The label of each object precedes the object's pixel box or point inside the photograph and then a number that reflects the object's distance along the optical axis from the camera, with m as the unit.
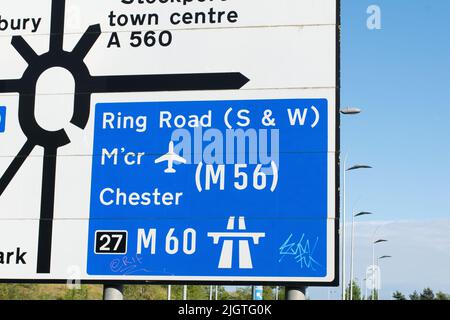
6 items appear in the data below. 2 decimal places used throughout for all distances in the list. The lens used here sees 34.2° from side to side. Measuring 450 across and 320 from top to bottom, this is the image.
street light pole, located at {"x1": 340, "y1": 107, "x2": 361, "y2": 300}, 26.72
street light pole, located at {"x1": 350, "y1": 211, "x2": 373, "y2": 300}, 46.06
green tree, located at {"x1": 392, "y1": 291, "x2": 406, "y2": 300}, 129.91
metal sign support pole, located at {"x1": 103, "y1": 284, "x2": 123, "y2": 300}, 7.04
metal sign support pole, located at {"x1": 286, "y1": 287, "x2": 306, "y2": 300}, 6.74
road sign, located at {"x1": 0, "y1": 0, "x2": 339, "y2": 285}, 6.83
